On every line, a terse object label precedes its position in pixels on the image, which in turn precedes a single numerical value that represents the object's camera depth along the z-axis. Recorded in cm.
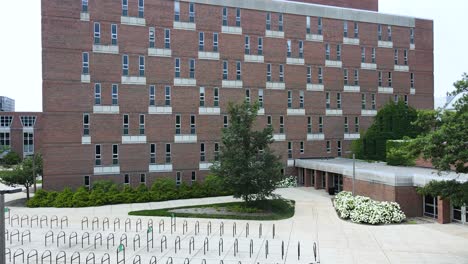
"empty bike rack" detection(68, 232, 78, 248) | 2162
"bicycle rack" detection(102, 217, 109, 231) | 2526
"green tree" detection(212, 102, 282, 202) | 3011
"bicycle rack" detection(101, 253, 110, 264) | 1823
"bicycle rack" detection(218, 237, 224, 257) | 1987
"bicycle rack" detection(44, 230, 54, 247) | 2168
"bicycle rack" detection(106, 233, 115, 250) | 2165
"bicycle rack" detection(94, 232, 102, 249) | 2125
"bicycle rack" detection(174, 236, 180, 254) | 2025
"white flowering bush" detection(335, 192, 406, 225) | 2655
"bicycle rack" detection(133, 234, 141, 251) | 2075
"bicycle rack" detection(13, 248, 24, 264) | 1829
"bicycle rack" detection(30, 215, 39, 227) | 2703
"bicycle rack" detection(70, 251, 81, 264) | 1798
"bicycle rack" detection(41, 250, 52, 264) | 1801
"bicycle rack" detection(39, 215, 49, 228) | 2699
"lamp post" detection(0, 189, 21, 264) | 1096
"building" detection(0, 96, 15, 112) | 11211
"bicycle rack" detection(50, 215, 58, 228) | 2642
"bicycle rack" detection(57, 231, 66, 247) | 2174
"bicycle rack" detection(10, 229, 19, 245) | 2298
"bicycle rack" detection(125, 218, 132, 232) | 2577
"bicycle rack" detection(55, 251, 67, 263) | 1831
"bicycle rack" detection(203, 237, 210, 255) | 2016
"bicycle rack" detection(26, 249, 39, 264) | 1842
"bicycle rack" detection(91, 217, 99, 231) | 2575
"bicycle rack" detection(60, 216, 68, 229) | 2748
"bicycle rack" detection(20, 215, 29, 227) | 2692
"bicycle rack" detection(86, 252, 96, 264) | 1817
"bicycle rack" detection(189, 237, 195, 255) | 2036
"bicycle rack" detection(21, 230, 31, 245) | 2267
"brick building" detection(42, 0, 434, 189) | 3828
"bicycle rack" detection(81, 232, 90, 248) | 2086
